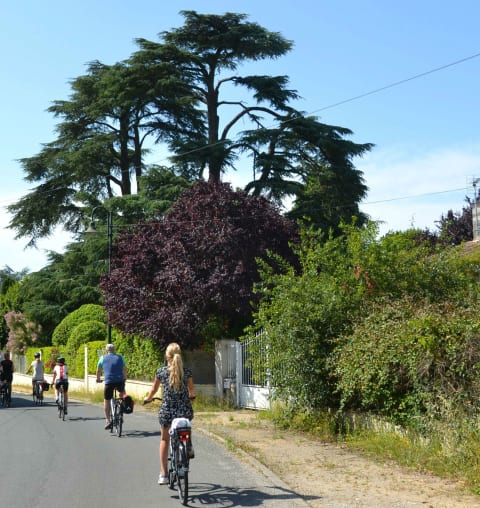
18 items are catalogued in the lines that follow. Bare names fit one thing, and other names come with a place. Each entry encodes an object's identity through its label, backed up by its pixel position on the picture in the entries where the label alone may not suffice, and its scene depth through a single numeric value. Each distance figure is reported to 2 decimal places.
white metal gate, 19.98
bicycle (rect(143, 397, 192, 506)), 8.59
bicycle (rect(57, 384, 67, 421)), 19.36
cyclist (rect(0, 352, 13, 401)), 25.19
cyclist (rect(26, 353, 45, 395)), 25.52
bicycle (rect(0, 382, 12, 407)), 25.16
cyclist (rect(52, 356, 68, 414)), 19.36
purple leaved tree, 22.02
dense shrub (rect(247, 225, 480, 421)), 10.80
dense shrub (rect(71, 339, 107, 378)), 33.19
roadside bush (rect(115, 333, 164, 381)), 25.56
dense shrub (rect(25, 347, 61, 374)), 39.77
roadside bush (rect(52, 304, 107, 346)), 38.28
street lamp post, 29.30
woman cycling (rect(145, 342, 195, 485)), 9.28
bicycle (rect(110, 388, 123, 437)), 15.49
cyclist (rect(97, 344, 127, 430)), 15.73
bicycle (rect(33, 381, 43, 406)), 25.33
